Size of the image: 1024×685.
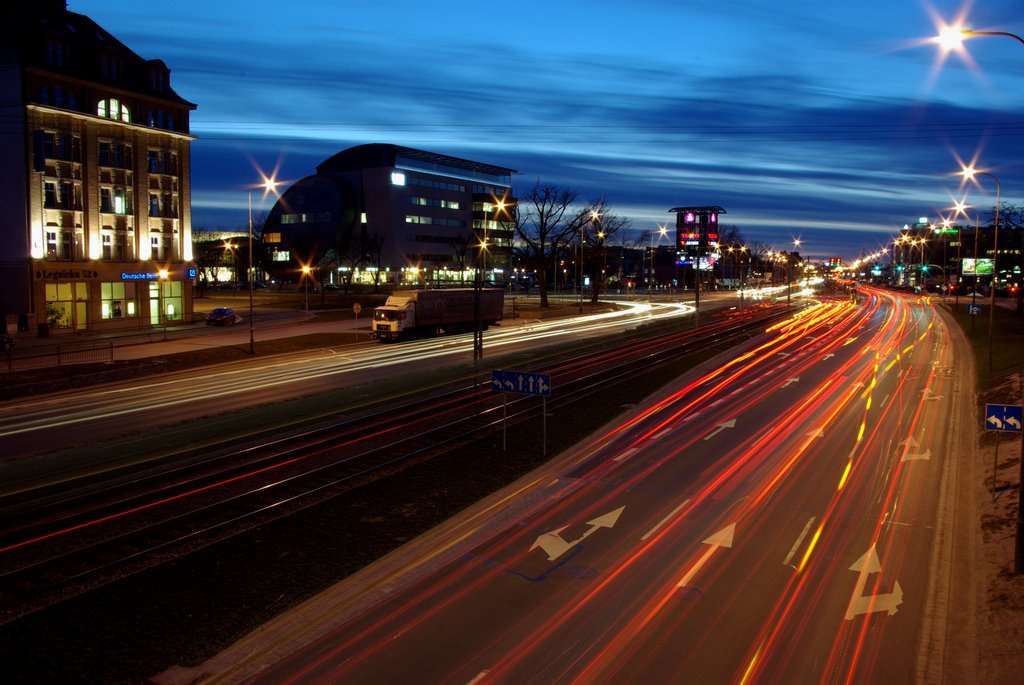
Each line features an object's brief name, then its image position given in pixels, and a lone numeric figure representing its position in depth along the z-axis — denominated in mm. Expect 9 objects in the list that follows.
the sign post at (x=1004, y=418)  13859
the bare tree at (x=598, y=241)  91750
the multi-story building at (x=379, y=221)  129750
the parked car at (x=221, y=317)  57188
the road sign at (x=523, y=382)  18000
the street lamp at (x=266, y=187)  39403
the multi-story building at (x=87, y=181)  47125
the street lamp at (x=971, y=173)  28906
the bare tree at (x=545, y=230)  80938
